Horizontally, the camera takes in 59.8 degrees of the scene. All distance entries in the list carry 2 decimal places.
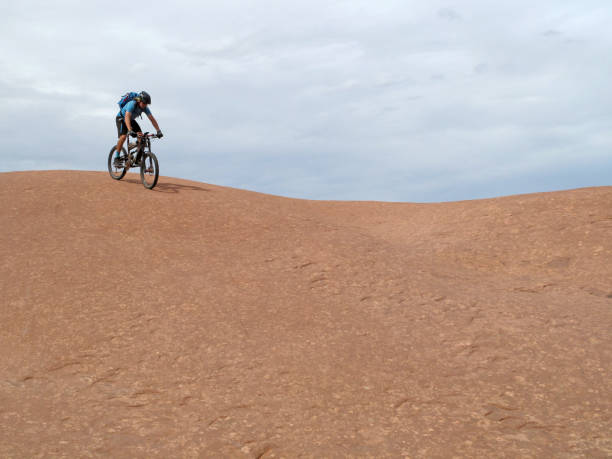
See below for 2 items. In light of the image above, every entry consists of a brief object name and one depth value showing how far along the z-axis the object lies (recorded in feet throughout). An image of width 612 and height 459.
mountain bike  40.98
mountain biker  41.27
